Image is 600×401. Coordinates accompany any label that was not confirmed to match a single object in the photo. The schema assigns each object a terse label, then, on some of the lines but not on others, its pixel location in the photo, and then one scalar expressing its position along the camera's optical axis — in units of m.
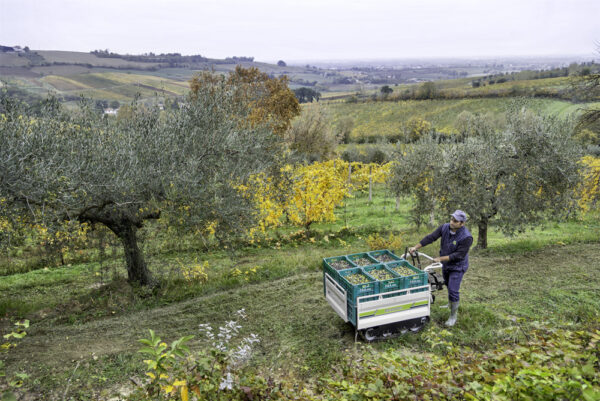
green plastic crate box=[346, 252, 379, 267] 8.33
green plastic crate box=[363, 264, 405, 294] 7.03
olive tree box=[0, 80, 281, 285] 7.23
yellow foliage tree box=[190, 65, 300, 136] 24.75
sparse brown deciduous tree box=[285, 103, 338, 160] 30.72
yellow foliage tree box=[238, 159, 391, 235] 13.11
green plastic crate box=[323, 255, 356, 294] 7.63
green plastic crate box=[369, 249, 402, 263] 8.47
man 7.35
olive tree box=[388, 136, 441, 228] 14.95
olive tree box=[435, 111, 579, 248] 11.98
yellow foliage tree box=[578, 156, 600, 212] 16.89
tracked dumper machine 6.99
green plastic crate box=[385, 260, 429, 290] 7.23
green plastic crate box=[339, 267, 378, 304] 6.88
